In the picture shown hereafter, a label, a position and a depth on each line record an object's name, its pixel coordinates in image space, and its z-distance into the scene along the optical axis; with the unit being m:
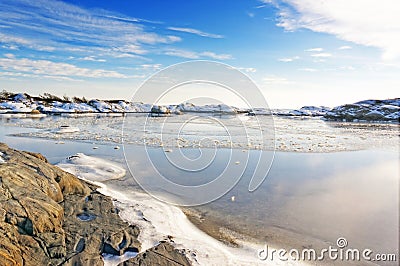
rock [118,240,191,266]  3.99
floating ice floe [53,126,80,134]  21.28
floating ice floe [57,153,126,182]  9.02
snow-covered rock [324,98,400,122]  55.88
